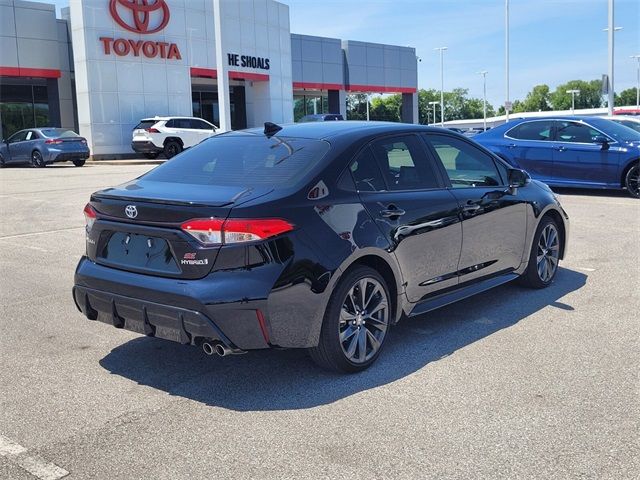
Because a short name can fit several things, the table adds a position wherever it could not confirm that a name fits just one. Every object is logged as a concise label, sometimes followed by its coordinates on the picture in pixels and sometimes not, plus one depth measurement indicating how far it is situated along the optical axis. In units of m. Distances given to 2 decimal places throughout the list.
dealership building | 29.39
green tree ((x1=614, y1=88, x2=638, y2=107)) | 148.12
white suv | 26.80
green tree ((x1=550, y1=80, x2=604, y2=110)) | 147.00
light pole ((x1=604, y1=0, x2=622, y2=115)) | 27.11
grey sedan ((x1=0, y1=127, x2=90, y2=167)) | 24.83
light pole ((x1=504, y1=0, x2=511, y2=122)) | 43.12
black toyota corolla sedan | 3.92
